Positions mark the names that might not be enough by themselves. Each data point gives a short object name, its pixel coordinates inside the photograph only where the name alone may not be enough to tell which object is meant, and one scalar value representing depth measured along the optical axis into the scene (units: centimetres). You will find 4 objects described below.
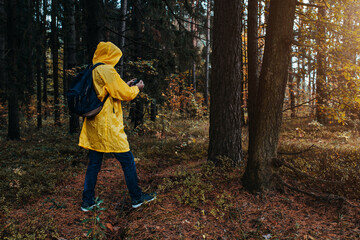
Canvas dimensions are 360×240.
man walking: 294
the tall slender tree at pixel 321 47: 472
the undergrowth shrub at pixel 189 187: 326
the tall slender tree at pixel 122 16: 841
